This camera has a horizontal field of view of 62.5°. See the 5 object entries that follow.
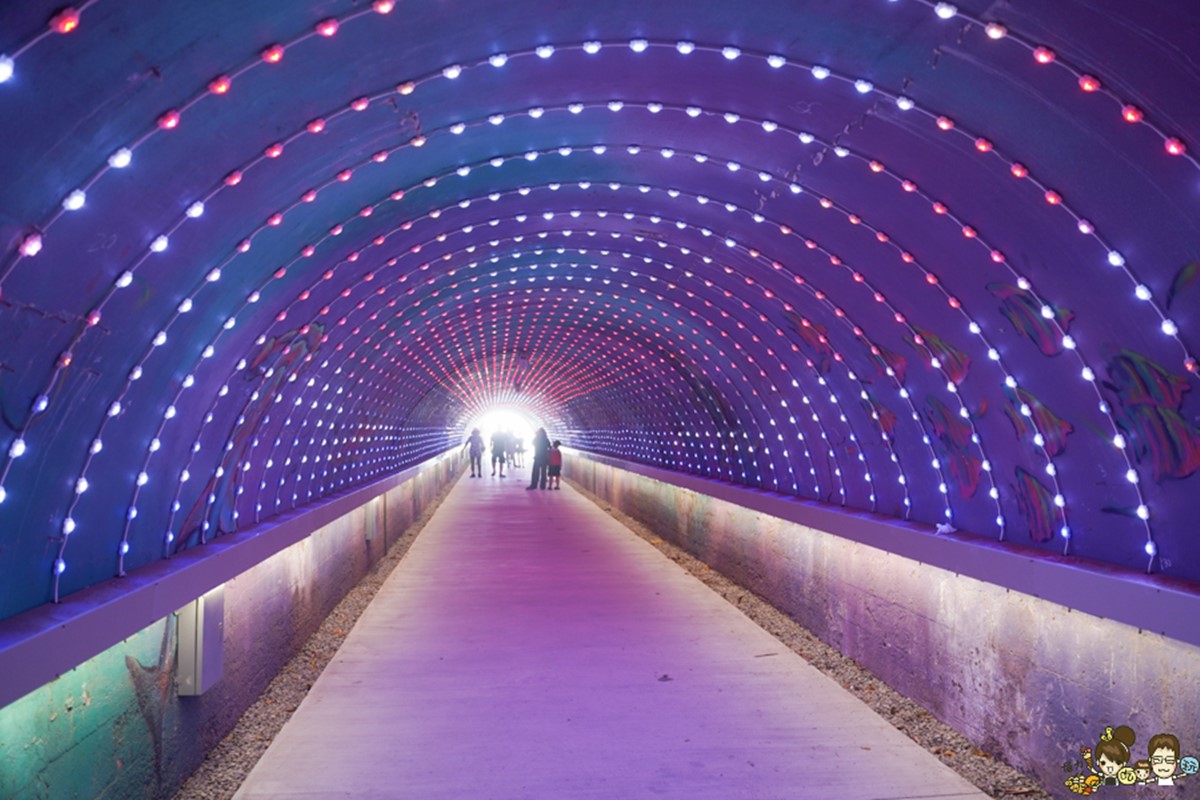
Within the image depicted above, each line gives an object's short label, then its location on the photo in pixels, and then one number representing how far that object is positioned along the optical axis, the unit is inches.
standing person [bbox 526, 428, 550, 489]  1425.9
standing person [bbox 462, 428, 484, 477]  1750.7
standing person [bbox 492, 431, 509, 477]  1749.5
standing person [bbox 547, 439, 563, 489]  1443.2
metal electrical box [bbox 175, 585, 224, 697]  272.2
